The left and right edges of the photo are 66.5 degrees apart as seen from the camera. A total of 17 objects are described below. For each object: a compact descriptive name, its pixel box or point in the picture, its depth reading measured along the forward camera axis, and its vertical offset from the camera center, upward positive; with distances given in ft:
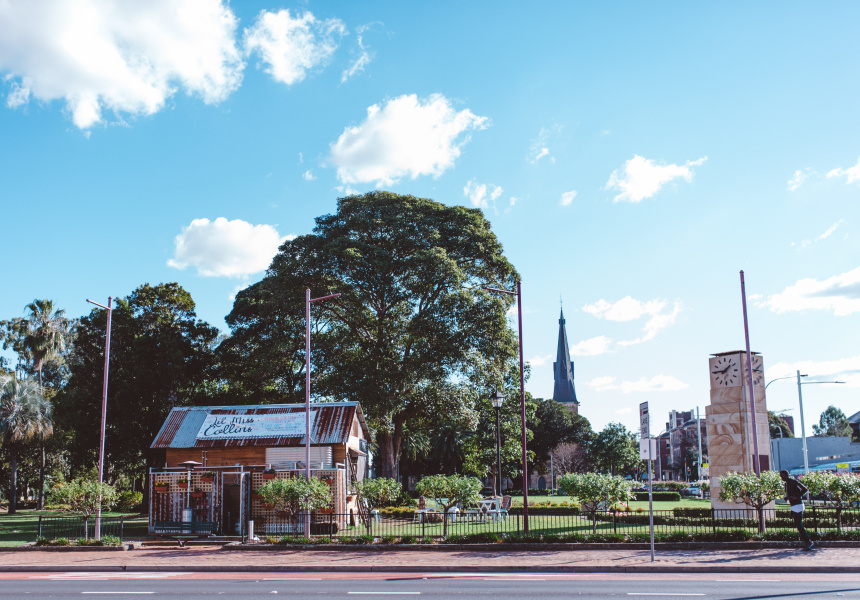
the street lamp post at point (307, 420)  70.95 -1.19
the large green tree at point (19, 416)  155.12 +0.13
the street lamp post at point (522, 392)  68.85 +1.34
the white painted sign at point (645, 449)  51.86 -3.84
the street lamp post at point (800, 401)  152.35 -0.85
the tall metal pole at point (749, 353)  81.27 +5.50
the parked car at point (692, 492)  202.08 -28.98
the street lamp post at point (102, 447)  72.68 -3.83
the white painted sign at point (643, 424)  52.44 -1.83
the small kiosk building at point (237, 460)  83.87 -6.66
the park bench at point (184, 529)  79.87 -14.31
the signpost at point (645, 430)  51.90 -2.30
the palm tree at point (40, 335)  172.86 +21.60
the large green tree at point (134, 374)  128.98 +7.90
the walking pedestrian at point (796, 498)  57.88 -8.98
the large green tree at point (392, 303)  118.42 +19.45
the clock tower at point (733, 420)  89.25 -2.86
